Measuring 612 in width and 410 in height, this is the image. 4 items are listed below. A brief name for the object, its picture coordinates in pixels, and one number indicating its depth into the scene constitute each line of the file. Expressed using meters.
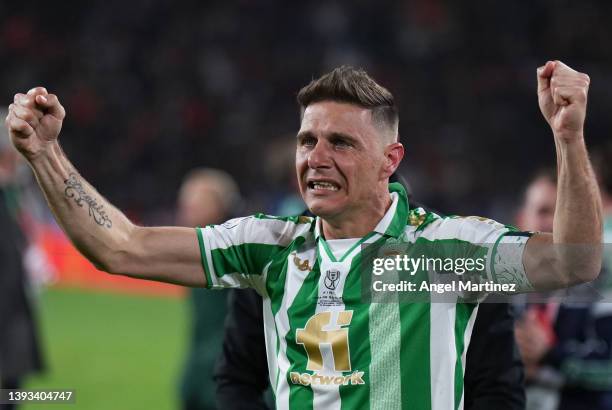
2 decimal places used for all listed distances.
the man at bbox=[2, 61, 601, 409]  5.48
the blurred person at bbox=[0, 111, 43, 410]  12.60
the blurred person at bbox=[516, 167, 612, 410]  8.12
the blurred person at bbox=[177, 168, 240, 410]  11.16
